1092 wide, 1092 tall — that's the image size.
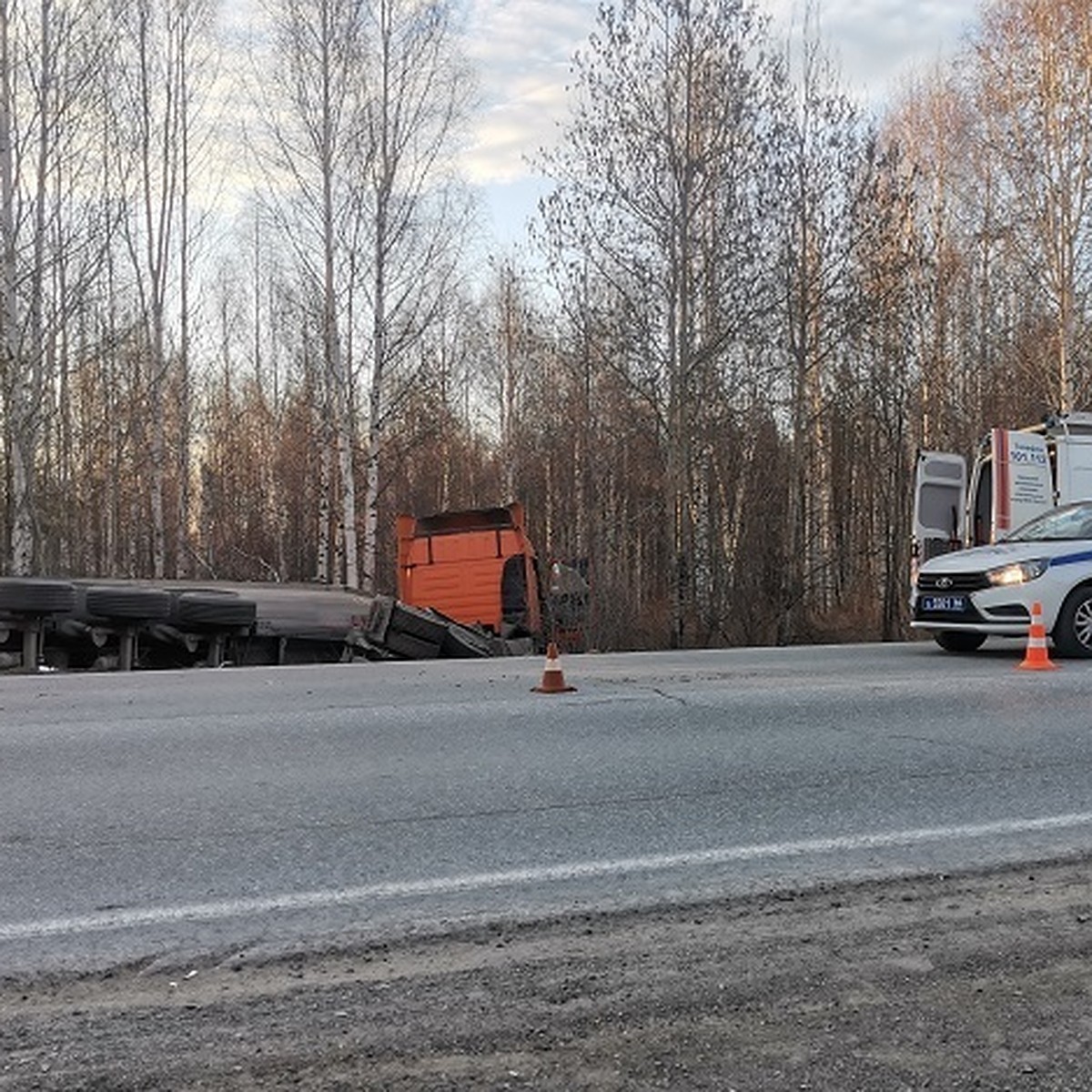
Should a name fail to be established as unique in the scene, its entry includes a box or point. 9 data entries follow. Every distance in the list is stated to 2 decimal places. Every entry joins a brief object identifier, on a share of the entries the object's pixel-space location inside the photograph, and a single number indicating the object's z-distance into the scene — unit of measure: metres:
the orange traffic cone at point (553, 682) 8.70
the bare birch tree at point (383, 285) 21.50
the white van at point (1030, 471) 13.79
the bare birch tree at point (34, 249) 17.55
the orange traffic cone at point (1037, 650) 9.80
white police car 10.54
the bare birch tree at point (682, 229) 17.61
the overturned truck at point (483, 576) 15.42
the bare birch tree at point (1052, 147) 21.08
